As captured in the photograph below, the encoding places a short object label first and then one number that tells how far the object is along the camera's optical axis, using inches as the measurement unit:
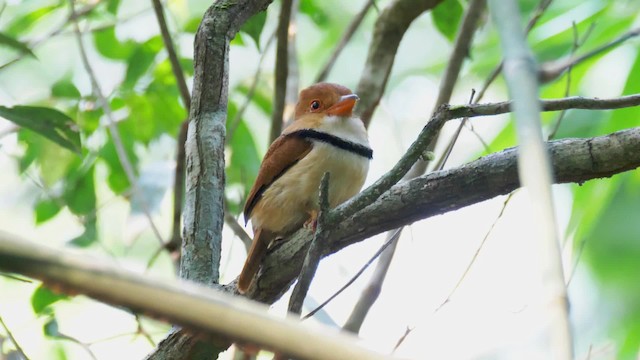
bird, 281.9
